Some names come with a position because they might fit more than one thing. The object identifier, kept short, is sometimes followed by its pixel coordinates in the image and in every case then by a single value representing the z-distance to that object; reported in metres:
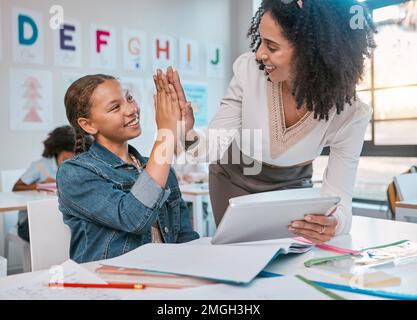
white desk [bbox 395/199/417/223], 2.00
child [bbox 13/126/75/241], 2.63
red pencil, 0.64
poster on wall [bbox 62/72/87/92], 3.21
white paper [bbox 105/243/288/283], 0.66
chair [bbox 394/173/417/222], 2.31
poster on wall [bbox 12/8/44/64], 2.99
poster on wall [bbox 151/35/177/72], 3.75
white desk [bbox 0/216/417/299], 0.68
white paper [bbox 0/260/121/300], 0.62
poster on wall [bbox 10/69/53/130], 2.98
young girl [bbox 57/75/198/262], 0.95
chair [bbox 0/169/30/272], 2.72
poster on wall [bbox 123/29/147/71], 3.56
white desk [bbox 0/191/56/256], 1.99
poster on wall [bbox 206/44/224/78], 4.14
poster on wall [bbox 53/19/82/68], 3.18
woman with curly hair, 1.05
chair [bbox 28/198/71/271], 1.05
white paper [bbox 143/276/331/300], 0.60
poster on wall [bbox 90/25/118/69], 3.38
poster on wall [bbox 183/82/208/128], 3.97
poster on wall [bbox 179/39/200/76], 3.91
